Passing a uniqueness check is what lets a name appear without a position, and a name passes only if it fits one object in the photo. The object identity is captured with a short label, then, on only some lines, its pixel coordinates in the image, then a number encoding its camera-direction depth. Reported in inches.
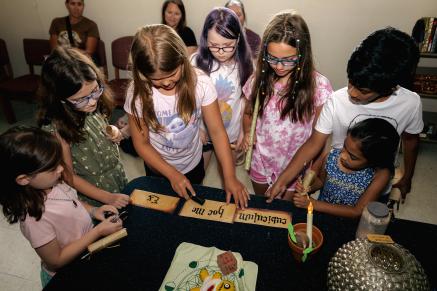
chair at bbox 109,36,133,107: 169.7
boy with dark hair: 50.6
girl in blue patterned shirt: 51.7
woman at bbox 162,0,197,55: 142.8
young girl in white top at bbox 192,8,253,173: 76.3
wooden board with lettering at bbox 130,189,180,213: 53.5
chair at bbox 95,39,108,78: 171.5
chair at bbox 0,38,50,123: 160.6
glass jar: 40.6
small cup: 41.5
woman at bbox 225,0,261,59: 126.4
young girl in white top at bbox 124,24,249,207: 53.2
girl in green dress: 57.0
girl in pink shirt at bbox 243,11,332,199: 61.4
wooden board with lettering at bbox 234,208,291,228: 49.8
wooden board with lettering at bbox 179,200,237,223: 51.1
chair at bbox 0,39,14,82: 179.3
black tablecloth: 41.4
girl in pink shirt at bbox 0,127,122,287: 43.6
